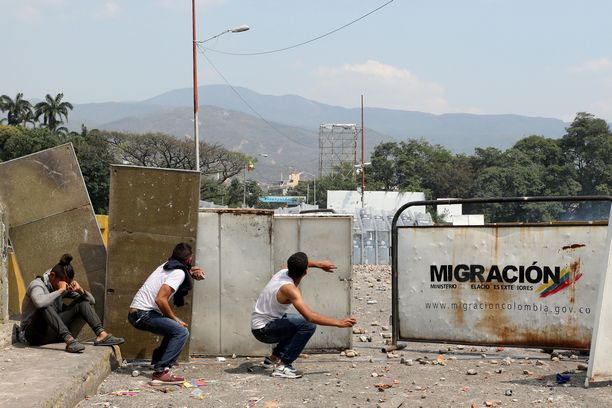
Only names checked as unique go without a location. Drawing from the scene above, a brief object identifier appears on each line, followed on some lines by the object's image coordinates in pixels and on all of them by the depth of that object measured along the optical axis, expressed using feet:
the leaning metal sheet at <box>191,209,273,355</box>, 29.40
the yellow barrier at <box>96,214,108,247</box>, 40.06
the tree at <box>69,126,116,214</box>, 209.97
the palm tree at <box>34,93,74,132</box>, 317.22
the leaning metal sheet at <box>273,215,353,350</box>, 29.99
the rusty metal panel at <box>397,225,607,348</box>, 27.78
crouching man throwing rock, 25.18
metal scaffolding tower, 521.24
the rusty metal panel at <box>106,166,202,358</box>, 27.84
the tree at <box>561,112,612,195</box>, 268.00
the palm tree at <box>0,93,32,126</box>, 307.11
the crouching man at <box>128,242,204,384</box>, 24.63
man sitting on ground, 25.49
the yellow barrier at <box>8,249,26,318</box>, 33.01
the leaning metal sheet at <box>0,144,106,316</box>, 29.71
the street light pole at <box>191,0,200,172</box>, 94.87
